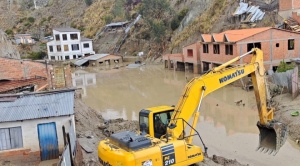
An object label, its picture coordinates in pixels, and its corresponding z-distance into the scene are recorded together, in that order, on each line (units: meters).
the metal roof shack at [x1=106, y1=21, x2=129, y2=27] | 71.21
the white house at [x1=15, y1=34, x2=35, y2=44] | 71.56
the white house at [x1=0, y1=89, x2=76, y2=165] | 12.17
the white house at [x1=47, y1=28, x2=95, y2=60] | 62.53
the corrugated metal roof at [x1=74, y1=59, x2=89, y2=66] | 56.91
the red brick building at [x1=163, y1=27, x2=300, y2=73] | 29.36
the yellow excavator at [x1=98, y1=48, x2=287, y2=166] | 8.36
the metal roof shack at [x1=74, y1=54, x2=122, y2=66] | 56.43
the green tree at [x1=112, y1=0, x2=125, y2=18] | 77.94
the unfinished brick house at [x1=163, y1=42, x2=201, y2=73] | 37.86
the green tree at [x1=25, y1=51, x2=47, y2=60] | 64.31
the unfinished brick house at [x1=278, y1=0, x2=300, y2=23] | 37.15
